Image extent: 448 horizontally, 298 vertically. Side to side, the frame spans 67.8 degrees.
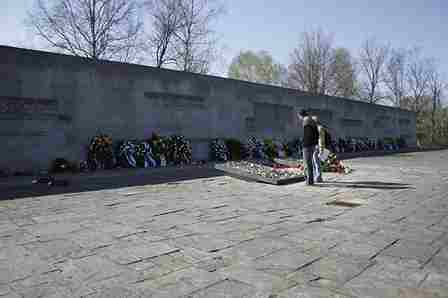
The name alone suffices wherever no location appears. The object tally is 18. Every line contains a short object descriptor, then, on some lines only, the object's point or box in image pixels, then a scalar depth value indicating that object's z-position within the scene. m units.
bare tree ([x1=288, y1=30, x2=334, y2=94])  39.66
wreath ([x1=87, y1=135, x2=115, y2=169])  10.79
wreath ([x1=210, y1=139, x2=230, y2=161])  14.47
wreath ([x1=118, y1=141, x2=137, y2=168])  11.34
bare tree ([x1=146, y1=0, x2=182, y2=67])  27.77
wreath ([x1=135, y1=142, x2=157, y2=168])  11.67
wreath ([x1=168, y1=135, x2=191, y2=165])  12.84
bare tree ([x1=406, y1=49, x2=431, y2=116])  42.56
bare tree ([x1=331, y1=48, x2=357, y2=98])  40.62
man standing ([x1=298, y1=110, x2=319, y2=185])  7.95
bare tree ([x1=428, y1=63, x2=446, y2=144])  41.59
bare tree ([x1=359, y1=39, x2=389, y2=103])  43.78
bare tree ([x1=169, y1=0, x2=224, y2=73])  27.95
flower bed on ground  8.53
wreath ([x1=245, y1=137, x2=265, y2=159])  15.77
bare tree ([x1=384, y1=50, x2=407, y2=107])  43.03
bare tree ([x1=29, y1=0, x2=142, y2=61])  24.03
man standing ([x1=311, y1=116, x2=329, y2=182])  8.41
